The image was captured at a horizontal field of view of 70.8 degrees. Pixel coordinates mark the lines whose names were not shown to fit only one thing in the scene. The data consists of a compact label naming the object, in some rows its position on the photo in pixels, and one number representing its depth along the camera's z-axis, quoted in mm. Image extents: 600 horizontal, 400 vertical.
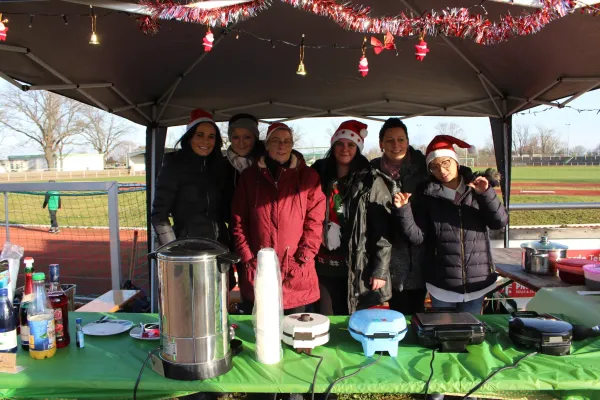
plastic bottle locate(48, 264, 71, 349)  1430
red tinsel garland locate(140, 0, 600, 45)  1573
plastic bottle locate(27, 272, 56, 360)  1354
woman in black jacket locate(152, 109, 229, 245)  2219
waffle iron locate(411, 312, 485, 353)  1381
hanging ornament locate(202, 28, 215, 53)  1731
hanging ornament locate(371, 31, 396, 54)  1773
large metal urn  1212
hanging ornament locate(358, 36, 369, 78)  2035
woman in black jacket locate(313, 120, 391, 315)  2082
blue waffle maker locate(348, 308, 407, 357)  1354
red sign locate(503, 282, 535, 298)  3883
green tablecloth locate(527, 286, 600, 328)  1676
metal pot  2352
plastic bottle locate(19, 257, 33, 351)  1402
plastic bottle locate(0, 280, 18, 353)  1334
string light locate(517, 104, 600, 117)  3661
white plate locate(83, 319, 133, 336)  1564
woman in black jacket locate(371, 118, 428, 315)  2234
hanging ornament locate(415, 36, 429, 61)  1841
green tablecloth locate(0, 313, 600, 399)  1214
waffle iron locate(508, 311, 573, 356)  1352
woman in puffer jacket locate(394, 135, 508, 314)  1984
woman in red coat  1939
